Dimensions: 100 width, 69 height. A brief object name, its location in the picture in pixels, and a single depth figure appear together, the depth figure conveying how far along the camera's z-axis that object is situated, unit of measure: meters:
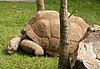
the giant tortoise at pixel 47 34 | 6.43
